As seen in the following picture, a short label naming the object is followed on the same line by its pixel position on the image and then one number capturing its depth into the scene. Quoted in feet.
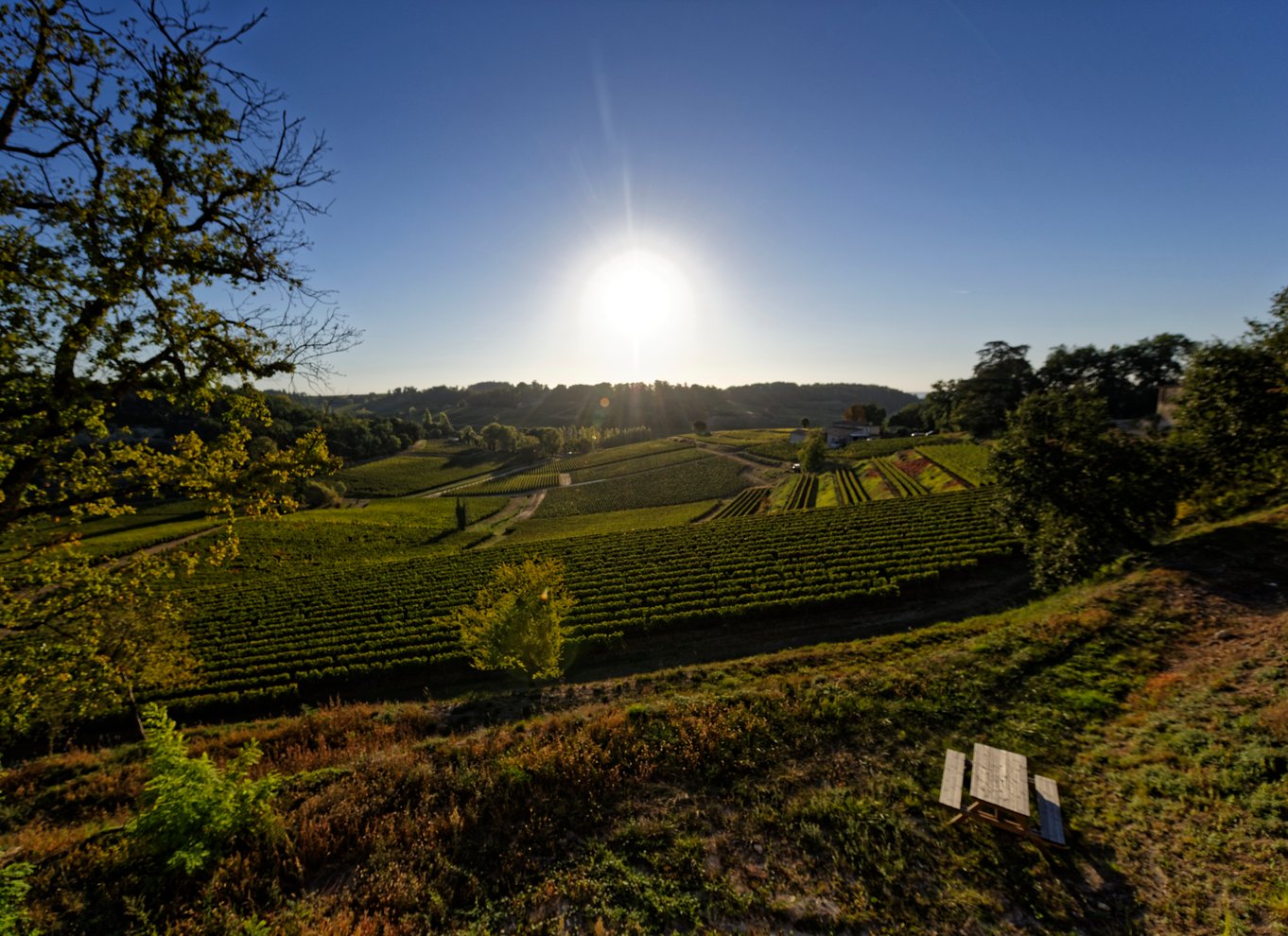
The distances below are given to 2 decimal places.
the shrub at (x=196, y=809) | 20.18
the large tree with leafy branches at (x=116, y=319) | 18.16
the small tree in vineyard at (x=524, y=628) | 57.06
